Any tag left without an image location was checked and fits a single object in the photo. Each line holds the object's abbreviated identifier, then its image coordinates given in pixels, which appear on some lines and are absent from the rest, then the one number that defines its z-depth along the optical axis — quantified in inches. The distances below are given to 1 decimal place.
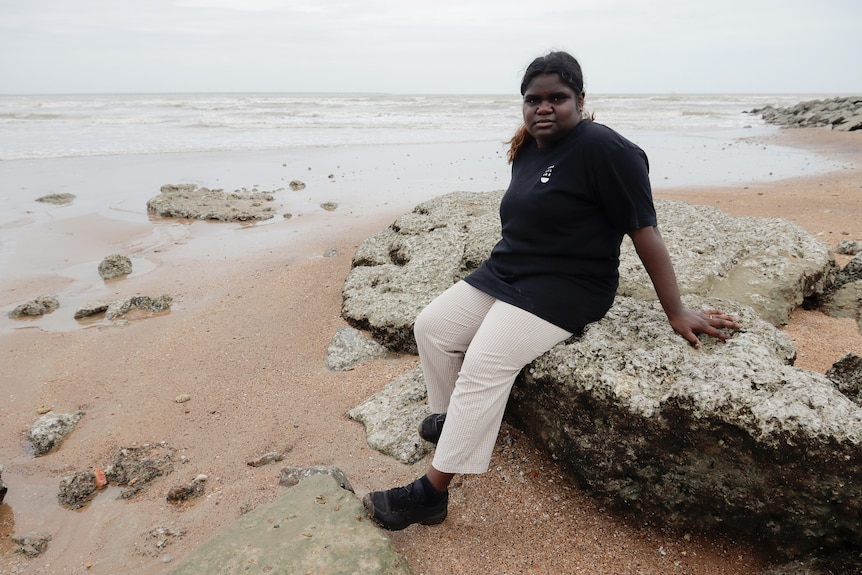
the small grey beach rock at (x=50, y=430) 149.6
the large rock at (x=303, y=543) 92.9
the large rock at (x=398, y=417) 137.6
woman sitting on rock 105.9
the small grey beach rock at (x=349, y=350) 184.7
